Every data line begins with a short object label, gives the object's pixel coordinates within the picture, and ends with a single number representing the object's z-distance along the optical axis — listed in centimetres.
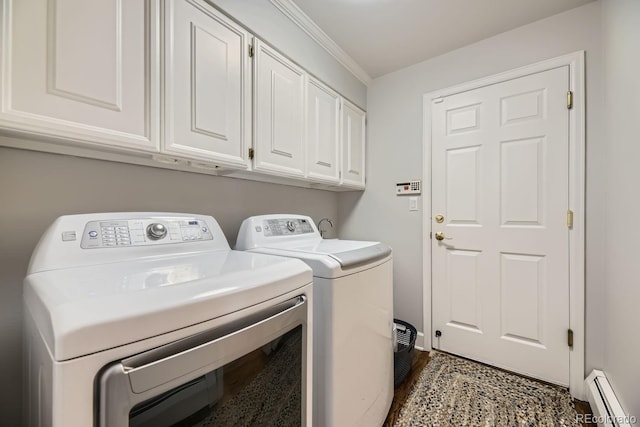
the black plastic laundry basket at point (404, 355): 180
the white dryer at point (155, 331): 46
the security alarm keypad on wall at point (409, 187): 229
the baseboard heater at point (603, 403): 124
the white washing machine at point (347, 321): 106
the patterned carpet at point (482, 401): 148
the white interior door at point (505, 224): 177
